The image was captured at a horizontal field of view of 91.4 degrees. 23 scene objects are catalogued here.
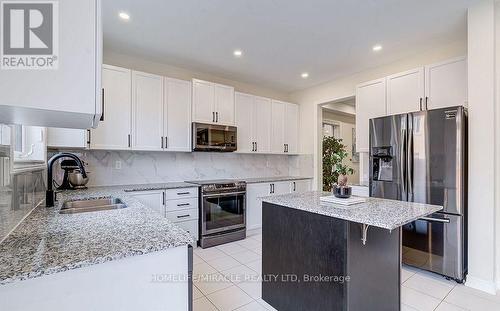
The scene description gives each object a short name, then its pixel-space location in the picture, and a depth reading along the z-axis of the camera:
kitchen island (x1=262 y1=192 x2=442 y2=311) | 1.54
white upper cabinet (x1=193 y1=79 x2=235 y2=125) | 3.65
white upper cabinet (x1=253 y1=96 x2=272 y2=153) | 4.40
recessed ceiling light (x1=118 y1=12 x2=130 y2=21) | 2.45
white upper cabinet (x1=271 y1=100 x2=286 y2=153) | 4.65
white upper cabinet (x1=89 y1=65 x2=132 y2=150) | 2.98
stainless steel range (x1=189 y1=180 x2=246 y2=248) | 3.43
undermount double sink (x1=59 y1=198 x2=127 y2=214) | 2.00
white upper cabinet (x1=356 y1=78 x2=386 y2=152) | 3.35
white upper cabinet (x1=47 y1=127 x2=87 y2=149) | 2.63
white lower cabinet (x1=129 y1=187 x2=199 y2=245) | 3.08
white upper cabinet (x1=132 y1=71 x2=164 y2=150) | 3.21
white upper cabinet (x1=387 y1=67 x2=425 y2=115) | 2.98
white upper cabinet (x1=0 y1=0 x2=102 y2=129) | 0.66
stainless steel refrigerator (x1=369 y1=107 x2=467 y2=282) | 2.41
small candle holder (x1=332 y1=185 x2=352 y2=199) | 1.88
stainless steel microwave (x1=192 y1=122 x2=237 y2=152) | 3.60
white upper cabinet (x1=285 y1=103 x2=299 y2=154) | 4.88
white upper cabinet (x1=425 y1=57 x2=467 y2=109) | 2.68
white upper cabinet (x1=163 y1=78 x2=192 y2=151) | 3.45
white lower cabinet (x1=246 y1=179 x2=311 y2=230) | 3.99
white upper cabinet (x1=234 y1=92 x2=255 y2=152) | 4.17
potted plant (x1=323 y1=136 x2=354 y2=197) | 5.40
